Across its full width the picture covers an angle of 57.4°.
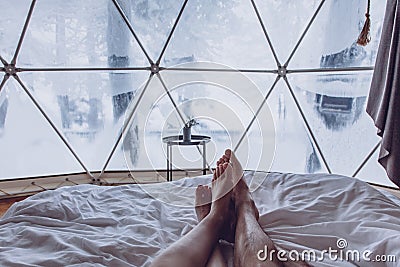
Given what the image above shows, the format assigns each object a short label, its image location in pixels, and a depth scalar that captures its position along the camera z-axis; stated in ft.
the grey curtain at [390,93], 7.39
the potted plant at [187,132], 10.93
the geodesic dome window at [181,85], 11.06
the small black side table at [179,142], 10.73
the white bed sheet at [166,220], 4.22
